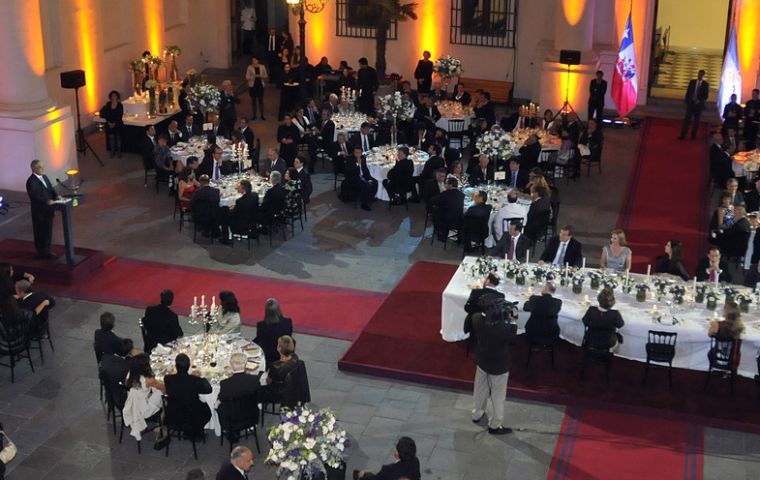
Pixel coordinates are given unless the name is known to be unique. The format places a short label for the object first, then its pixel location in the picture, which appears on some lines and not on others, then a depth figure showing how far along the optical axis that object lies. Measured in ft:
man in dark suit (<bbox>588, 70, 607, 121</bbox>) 74.18
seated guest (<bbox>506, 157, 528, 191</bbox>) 56.28
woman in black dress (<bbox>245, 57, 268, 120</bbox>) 76.79
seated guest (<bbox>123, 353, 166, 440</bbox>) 34.12
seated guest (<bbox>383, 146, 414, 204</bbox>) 57.21
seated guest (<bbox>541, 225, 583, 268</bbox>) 44.65
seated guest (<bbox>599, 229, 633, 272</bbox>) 43.68
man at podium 48.37
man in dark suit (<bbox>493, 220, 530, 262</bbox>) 44.93
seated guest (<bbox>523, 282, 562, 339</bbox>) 39.27
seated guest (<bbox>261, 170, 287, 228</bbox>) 52.15
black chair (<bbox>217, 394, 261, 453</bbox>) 34.17
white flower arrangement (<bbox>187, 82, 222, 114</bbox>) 67.92
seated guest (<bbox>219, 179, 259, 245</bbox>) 51.39
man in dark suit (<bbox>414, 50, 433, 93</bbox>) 82.12
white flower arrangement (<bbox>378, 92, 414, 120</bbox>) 65.92
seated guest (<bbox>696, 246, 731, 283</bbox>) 42.78
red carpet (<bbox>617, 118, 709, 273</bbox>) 54.65
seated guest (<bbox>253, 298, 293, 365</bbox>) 37.42
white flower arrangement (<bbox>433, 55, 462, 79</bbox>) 79.97
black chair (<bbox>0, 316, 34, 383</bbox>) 39.39
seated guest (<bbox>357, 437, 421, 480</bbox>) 28.60
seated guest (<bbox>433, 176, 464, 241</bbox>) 51.83
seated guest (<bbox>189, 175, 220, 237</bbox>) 51.55
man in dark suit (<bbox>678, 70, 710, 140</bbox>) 71.72
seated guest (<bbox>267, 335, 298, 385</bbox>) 34.45
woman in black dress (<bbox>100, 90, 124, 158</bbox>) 67.05
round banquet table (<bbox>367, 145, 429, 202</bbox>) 59.00
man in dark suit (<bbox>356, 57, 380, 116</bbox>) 78.18
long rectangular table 39.09
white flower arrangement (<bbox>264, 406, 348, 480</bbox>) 27.40
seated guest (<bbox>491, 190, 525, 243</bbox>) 51.80
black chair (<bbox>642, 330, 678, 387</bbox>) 38.40
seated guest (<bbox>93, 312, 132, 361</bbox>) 36.52
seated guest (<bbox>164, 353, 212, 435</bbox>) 33.58
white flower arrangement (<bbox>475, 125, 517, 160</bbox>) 57.77
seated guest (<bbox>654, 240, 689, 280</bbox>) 43.75
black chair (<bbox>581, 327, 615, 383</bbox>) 38.91
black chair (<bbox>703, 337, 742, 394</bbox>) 38.22
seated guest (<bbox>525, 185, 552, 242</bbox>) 51.08
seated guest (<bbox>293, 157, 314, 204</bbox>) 55.01
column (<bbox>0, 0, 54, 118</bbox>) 56.70
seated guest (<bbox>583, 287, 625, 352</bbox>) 38.47
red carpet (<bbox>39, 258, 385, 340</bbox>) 45.21
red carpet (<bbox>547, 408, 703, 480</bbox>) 34.50
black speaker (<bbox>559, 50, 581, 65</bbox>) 74.64
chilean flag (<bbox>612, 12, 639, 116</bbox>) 75.51
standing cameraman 34.99
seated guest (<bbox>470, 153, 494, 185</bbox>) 56.18
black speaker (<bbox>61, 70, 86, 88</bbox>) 64.96
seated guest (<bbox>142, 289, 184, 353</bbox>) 38.42
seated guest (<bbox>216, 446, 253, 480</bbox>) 28.07
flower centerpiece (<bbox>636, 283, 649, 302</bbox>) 40.63
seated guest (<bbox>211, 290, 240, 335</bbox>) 37.88
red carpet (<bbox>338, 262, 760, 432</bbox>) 37.83
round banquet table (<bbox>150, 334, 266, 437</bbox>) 35.19
